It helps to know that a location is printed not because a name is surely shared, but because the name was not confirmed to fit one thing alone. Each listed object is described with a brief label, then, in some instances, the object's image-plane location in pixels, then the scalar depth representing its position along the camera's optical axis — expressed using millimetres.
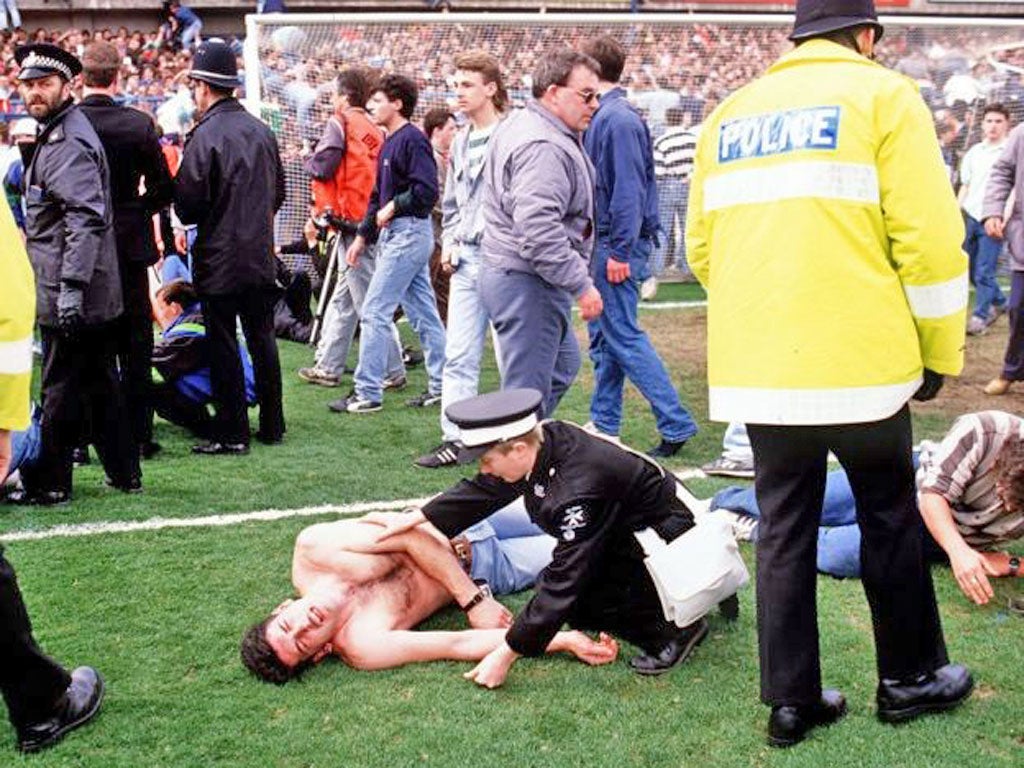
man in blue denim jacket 5879
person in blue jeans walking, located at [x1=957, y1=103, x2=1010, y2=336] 9508
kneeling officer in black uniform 3496
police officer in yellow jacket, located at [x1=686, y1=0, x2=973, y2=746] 2988
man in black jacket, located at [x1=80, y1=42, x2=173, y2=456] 5547
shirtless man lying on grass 3758
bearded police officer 5012
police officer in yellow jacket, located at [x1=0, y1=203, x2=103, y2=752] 3062
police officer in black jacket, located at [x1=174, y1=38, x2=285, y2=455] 5996
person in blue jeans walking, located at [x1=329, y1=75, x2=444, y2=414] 6918
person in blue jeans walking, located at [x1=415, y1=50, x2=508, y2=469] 6105
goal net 10344
